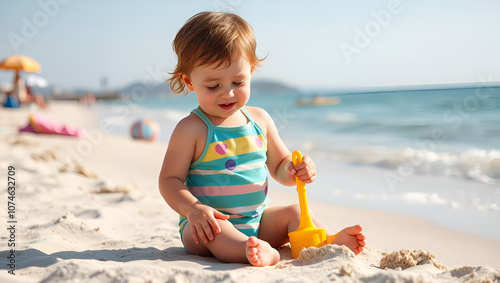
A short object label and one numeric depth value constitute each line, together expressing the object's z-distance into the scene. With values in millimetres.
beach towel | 7504
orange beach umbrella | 14602
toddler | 2014
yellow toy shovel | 2090
